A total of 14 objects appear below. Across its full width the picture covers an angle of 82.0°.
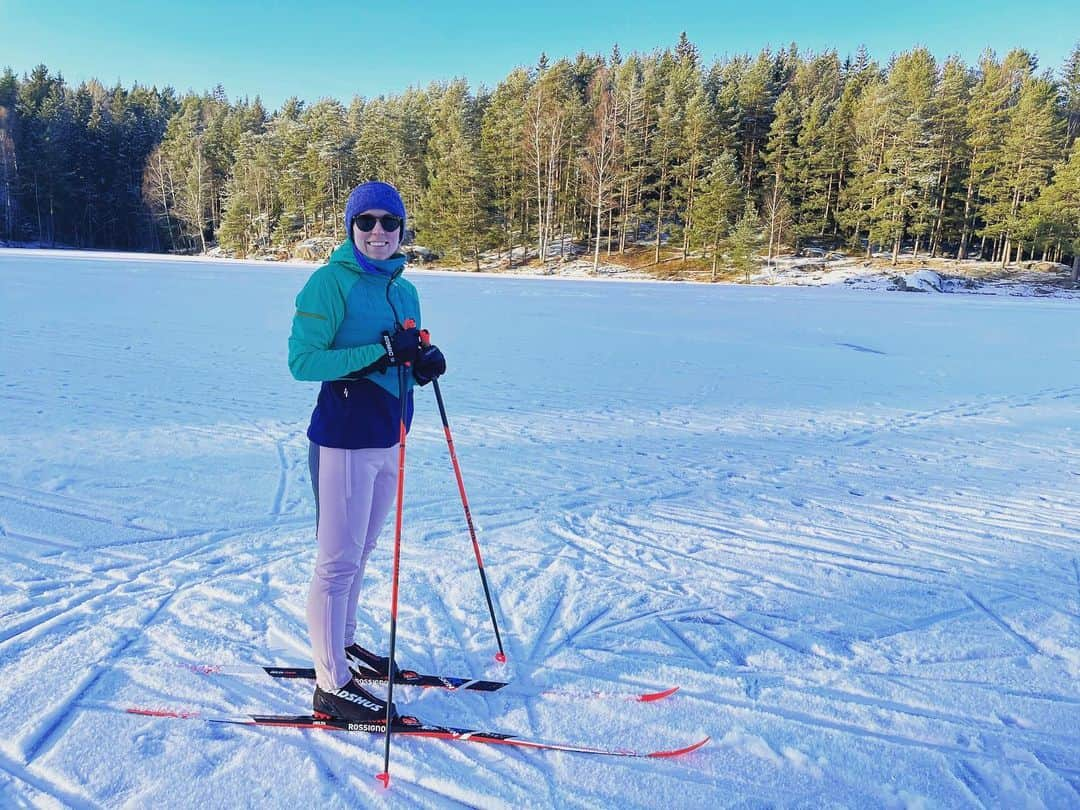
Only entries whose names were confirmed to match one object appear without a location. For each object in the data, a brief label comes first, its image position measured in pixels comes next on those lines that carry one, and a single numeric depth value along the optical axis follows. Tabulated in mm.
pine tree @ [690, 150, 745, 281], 36531
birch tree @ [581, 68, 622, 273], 39156
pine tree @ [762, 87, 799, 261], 42219
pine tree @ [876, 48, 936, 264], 36938
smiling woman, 2148
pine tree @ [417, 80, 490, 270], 40156
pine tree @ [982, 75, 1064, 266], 36219
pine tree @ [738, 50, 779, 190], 45844
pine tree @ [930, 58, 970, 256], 40125
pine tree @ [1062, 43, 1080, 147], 45688
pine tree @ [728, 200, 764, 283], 34531
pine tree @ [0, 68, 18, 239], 52875
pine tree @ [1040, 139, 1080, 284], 33969
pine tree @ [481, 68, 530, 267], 42969
